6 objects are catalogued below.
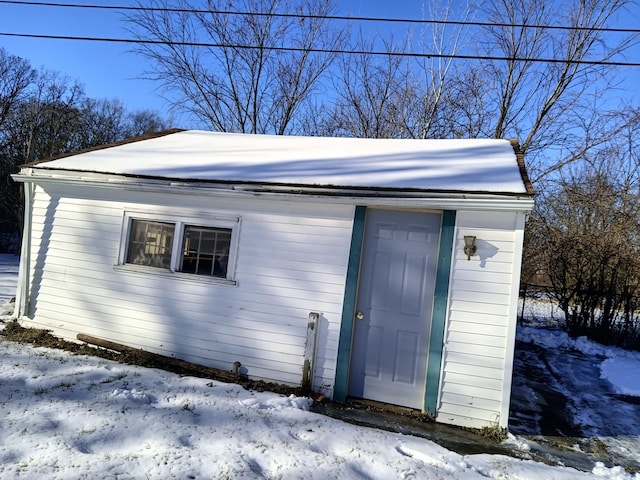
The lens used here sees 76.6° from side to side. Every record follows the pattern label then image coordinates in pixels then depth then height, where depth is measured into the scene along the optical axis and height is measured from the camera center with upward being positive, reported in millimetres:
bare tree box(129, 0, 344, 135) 20719 +8389
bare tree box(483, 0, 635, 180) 16797 +8901
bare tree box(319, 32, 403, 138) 19562 +7281
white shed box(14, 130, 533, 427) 4766 -198
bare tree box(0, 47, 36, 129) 28094 +10530
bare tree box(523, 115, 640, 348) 9891 +646
